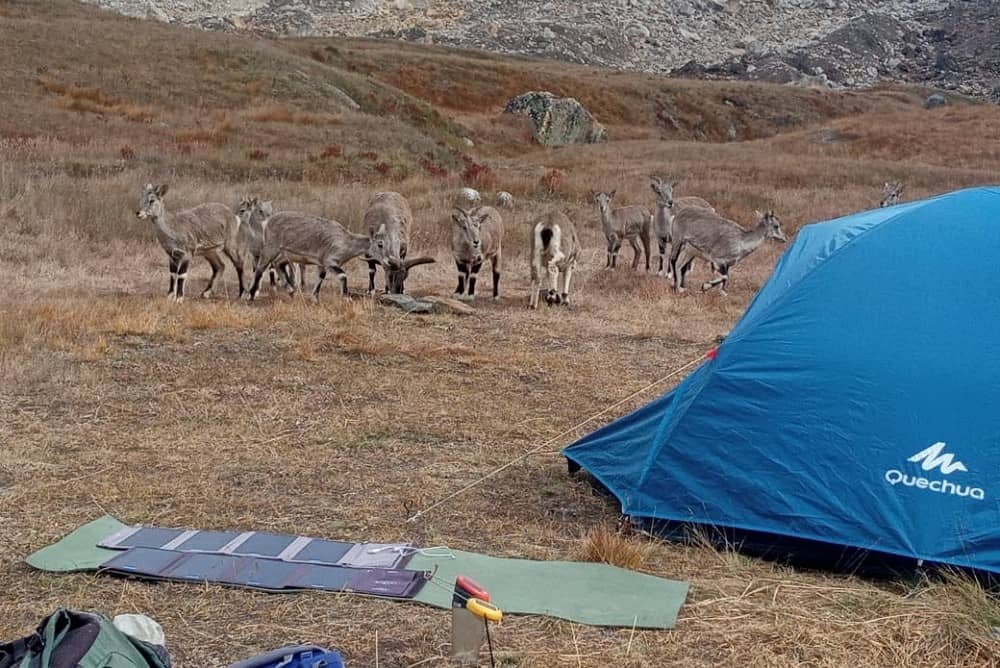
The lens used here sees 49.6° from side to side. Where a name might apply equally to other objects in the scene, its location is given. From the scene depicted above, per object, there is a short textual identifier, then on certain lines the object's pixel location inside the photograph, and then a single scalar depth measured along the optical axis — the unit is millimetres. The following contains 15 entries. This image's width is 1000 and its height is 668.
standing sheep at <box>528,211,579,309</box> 15516
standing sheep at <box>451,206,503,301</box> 15711
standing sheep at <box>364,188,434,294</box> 15742
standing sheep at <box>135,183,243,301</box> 15328
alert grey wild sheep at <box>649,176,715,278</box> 19625
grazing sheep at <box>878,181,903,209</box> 25359
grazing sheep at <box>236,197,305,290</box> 15898
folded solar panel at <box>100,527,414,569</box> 6125
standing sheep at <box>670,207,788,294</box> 17281
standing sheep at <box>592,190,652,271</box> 19719
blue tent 5844
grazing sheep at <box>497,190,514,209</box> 25817
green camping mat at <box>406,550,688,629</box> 5441
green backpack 4016
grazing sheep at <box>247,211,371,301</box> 15398
